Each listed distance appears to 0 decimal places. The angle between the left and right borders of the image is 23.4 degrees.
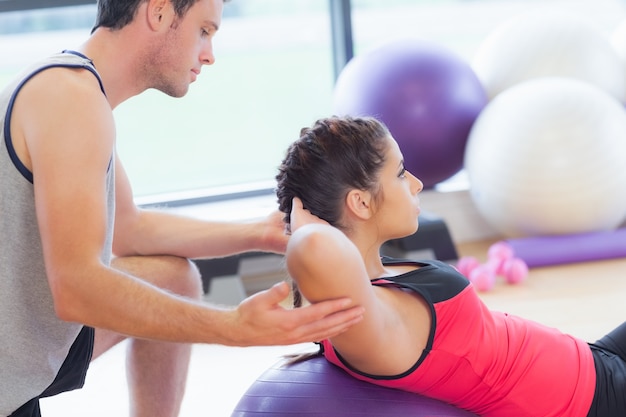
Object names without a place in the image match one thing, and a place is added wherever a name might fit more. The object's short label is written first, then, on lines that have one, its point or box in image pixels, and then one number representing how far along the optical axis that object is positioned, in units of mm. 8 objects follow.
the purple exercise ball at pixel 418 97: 6156
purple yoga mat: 6114
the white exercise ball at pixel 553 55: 6589
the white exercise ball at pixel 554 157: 5875
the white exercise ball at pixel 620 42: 6868
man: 2479
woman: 2723
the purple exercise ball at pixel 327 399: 2766
